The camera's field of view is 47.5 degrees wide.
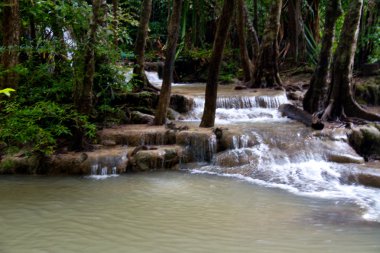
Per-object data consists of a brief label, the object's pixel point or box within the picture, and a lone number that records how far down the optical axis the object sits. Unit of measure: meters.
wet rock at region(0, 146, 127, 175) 8.34
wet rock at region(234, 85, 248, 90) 15.10
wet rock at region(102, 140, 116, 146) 9.39
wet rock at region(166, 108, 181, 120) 11.98
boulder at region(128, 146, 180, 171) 8.62
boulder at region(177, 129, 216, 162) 9.10
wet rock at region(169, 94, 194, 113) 12.52
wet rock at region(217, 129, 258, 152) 9.23
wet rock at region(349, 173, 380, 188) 7.58
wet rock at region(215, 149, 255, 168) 8.75
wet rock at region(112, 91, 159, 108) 11.23
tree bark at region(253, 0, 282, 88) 14.39
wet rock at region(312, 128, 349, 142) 9.39
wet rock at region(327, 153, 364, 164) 8.66
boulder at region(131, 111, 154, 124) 10.88
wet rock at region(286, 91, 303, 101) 13.59
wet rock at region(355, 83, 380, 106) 13.49
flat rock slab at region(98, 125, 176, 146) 9.43
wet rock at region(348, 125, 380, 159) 9.40
